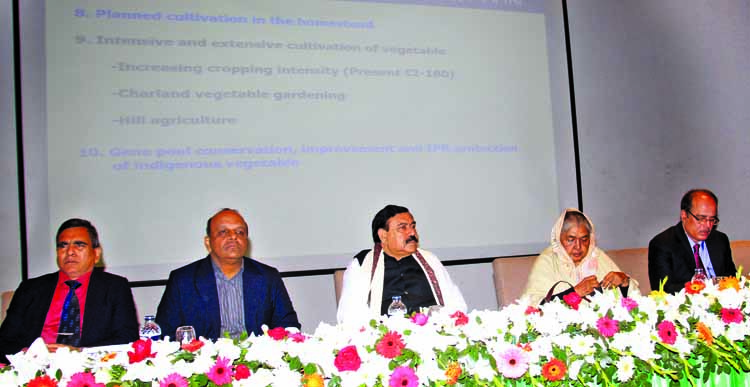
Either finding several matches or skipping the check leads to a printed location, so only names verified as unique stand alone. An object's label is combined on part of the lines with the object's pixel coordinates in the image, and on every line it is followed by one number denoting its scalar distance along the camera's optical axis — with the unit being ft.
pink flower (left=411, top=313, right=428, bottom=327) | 5.26
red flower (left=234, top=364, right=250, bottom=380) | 4.53
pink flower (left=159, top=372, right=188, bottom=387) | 4.33
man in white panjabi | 9.96
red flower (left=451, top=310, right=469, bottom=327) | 5.40
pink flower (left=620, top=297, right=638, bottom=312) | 5.59
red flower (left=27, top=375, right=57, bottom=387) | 4.33
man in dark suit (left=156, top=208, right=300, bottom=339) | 8.93
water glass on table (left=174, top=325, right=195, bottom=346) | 5.99
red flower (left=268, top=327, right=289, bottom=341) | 5.15
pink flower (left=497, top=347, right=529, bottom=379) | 4.62
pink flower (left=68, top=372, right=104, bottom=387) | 4.31
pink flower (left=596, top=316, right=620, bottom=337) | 5.13
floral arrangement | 4.52
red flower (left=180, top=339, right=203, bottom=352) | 4.89
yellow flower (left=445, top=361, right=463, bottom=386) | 4.58
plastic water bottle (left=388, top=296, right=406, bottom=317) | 7.00
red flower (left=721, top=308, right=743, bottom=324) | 5.48
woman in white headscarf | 10.14
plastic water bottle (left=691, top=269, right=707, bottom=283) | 7.25
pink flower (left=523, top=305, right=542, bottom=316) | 5.73
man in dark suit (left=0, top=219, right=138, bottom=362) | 8.70
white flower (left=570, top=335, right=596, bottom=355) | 4.92
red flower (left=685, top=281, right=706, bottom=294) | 6.13
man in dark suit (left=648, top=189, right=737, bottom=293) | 11.23
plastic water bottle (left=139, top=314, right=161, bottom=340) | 6.59
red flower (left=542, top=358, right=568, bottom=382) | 4.66
